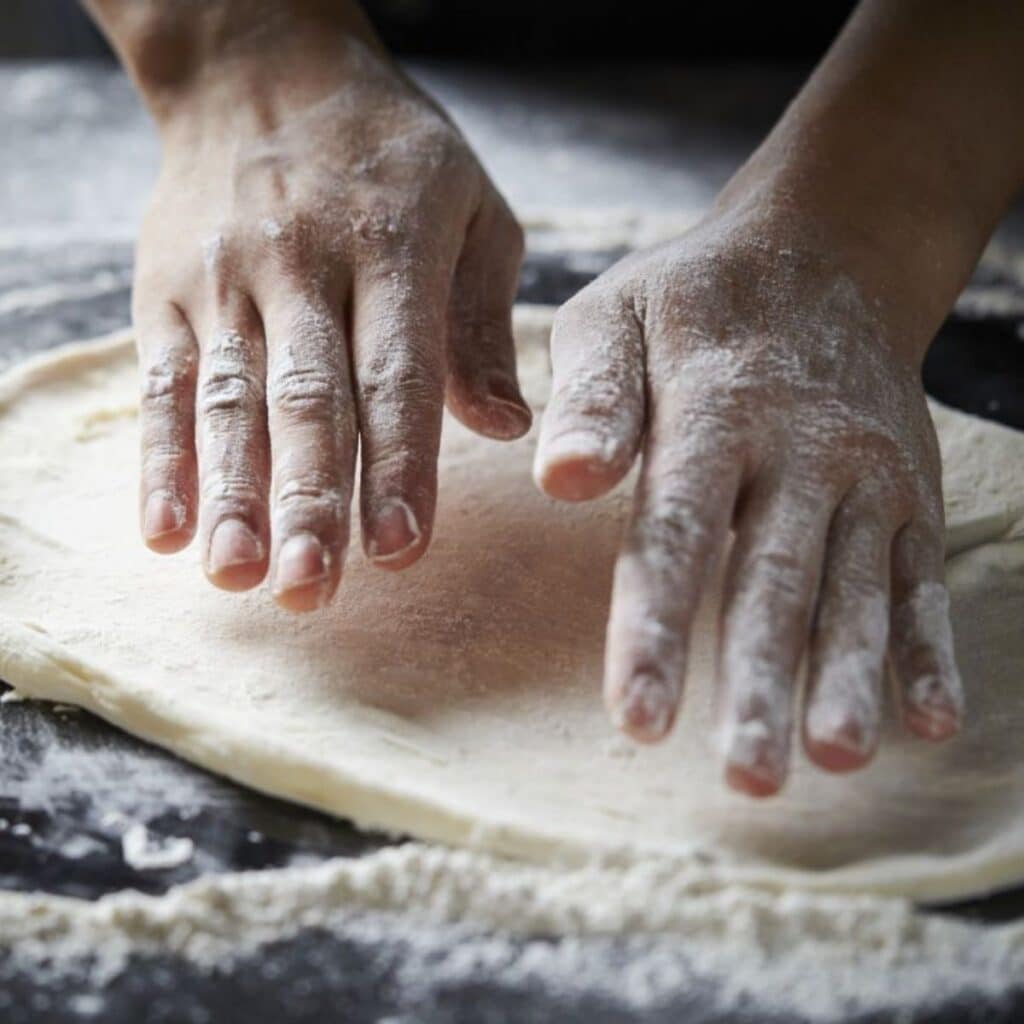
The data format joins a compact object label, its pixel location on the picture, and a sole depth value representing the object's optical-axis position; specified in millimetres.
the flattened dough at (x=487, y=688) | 427
